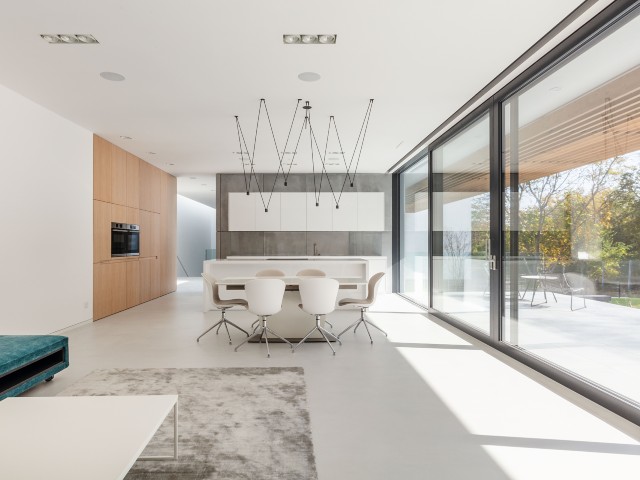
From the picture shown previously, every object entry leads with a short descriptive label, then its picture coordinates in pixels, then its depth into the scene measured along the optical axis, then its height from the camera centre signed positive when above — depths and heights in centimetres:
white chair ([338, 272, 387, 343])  542 -75
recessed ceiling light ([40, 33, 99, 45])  360 +168
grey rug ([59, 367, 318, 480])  230 -120
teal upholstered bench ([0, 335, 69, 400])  315 -93
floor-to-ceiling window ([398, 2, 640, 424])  300 +23
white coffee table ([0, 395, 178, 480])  161 -84
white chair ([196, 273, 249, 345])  541 -76
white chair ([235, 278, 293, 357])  479 -61
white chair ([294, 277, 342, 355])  485 -60
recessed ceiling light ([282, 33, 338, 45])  362 +169
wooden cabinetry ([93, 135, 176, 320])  697 +29
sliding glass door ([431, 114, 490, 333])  538 +21
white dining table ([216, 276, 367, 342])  552 -100
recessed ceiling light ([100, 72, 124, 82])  441 +167
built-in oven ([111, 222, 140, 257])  747 +0
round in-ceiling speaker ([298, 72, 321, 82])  446 +168
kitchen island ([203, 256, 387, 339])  732 -48
